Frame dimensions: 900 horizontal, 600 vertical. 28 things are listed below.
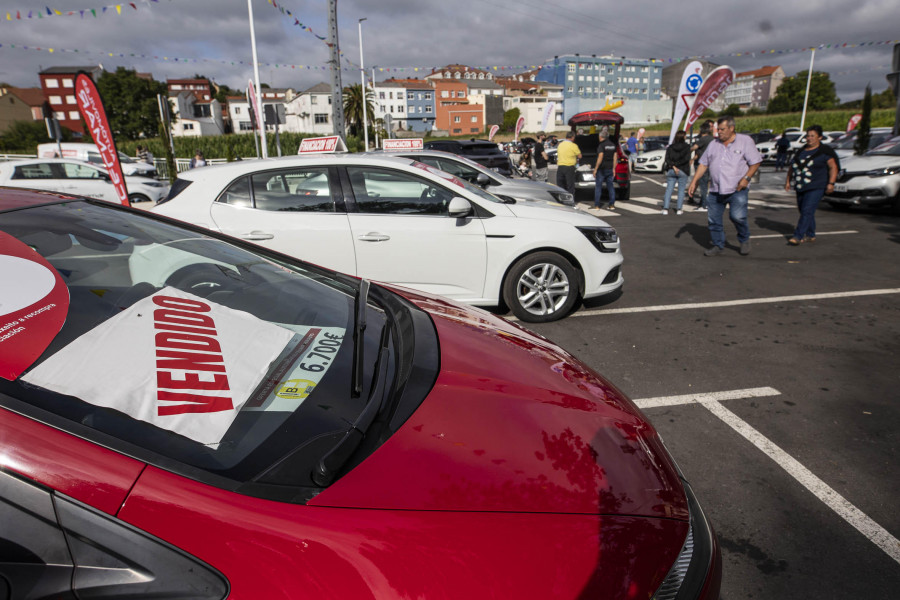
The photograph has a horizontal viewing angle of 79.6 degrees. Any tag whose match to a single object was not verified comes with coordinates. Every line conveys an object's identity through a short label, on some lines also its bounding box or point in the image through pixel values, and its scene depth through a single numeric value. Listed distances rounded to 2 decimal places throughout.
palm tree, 64.88
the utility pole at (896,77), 11.52
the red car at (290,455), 1.02
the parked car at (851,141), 17.48
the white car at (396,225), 4.75
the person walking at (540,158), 15.84
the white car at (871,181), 10.24
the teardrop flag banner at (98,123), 7.32
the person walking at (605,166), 11.59
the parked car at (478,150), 16.80
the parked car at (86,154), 18.80
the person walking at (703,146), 11.60
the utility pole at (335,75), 13.90
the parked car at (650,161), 21.58
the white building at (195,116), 81.56
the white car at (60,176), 12.20
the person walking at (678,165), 11.03
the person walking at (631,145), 20.02
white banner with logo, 13.45
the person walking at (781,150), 19.86
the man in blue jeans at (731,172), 7.13
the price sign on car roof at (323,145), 6.30
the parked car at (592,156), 13.41
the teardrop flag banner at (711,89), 13.01
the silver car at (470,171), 9.02
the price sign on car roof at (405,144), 11.12
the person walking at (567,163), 12.20
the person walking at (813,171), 7.54
